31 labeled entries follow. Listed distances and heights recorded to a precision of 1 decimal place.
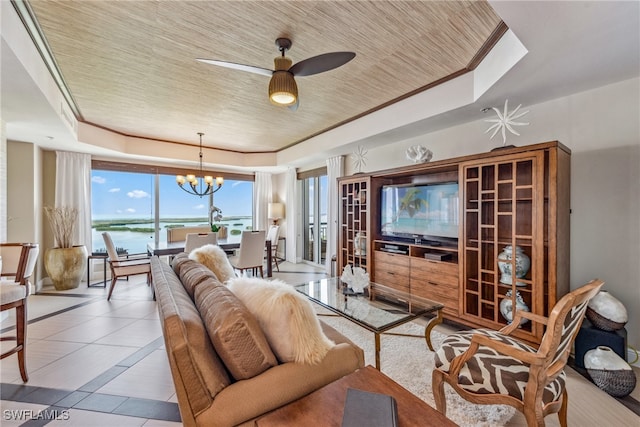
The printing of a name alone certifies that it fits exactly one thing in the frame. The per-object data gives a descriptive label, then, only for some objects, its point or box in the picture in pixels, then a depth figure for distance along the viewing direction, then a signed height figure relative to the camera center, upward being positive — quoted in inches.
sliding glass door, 246.4 -4.5
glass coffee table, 83.2 -32.1
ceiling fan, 76.7 +42.3
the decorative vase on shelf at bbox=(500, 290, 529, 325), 99.1 -32.9
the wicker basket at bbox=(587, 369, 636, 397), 74.2 -45.1
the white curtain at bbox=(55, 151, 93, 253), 186.2 +17.1
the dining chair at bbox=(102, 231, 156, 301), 155.3 -30.5
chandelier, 189.8 +22.8
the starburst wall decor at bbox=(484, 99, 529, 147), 102.0 +35.1
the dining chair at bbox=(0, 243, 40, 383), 76.2 -23.2
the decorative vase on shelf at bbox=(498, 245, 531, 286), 99.9 -18.1
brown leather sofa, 38.5 -25.4
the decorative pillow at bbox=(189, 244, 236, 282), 106.3 -18.5
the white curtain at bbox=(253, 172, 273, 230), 277.3 +14.7
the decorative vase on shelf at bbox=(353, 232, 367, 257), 165.0 -18.7
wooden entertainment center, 92.0 -11.1
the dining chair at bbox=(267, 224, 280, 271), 230.7 -19.7
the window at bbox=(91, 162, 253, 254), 212.8 +6.1
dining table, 158.9 -21.1
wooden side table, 36.5 -27.2
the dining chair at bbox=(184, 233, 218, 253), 162.6 -16.6
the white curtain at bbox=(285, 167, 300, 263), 262.2 +2.1
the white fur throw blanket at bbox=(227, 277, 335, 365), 46.9 -19.4
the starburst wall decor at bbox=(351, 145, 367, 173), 171.9 +34.9
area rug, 67.5 -48.4
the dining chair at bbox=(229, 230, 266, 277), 176.9 -24.7
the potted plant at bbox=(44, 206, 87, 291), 171.2 -26.2
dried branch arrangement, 176.6 -8.0
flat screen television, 128.0 +1.4
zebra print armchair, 51.1 -32.0
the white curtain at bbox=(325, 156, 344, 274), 210.0 +4.1
